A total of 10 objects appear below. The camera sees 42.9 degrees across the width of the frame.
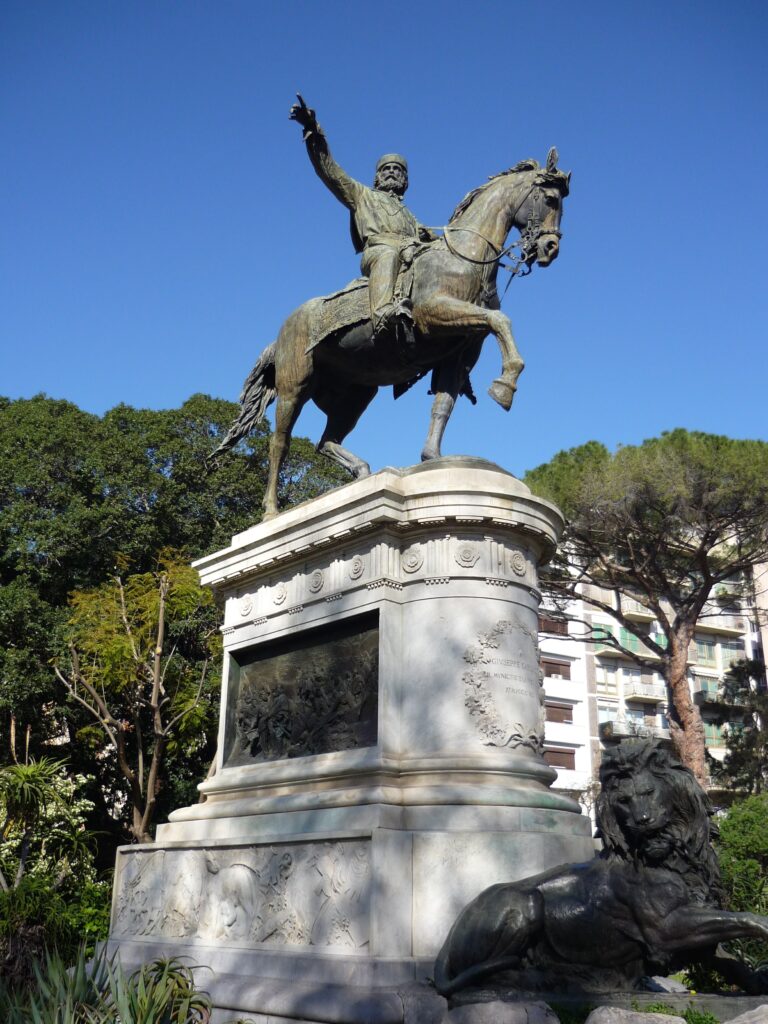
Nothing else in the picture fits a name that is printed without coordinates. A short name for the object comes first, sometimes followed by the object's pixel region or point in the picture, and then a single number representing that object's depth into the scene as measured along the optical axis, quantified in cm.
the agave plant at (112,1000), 569
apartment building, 4781
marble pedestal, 712
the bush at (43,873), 1142
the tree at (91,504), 2388
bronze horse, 967
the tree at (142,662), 2195
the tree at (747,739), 3719
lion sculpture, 568
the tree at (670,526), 2559
